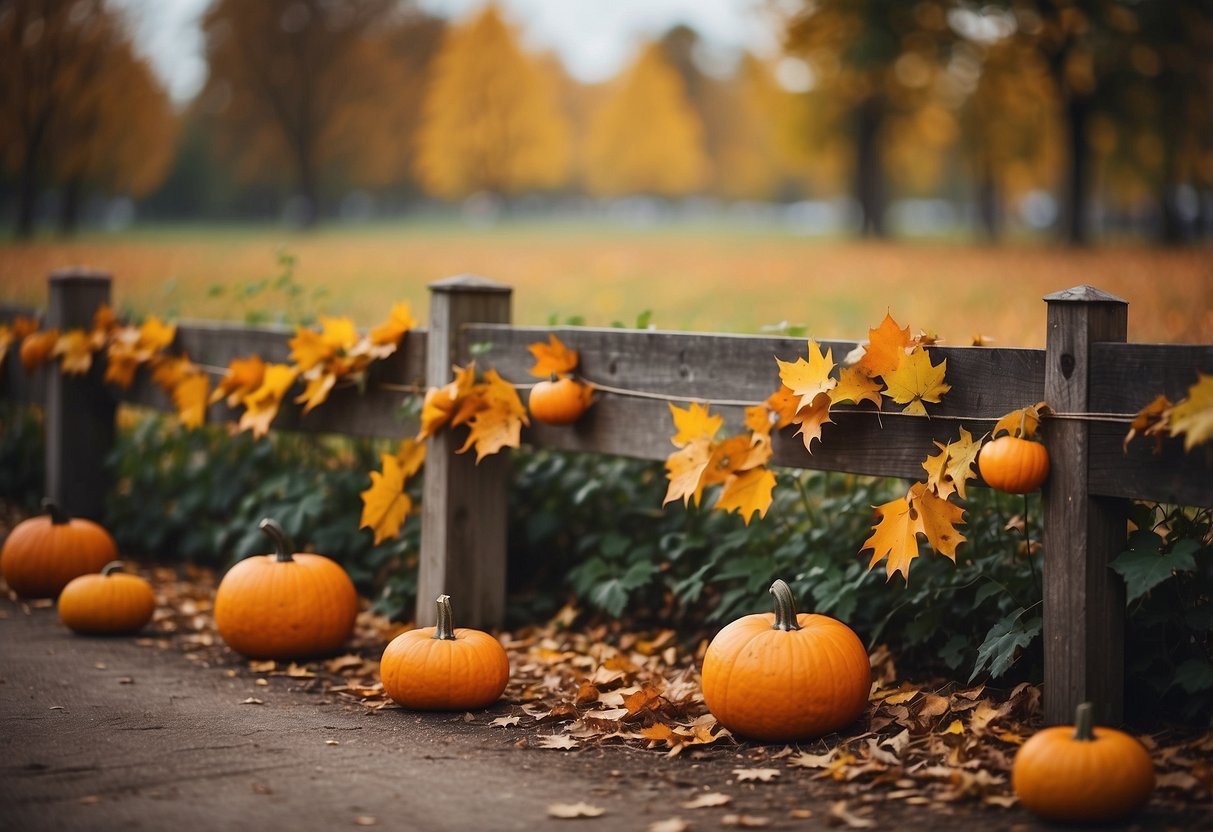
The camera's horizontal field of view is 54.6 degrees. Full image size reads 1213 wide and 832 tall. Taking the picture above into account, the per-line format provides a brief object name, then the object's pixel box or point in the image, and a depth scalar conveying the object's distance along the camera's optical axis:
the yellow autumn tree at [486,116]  36.31
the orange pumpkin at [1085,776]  2.54
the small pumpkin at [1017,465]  3.01
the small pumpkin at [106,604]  4.54
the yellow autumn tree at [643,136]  49.81
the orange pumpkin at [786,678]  3.20
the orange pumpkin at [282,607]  4.20
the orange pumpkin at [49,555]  5.13
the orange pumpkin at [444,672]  3.59
